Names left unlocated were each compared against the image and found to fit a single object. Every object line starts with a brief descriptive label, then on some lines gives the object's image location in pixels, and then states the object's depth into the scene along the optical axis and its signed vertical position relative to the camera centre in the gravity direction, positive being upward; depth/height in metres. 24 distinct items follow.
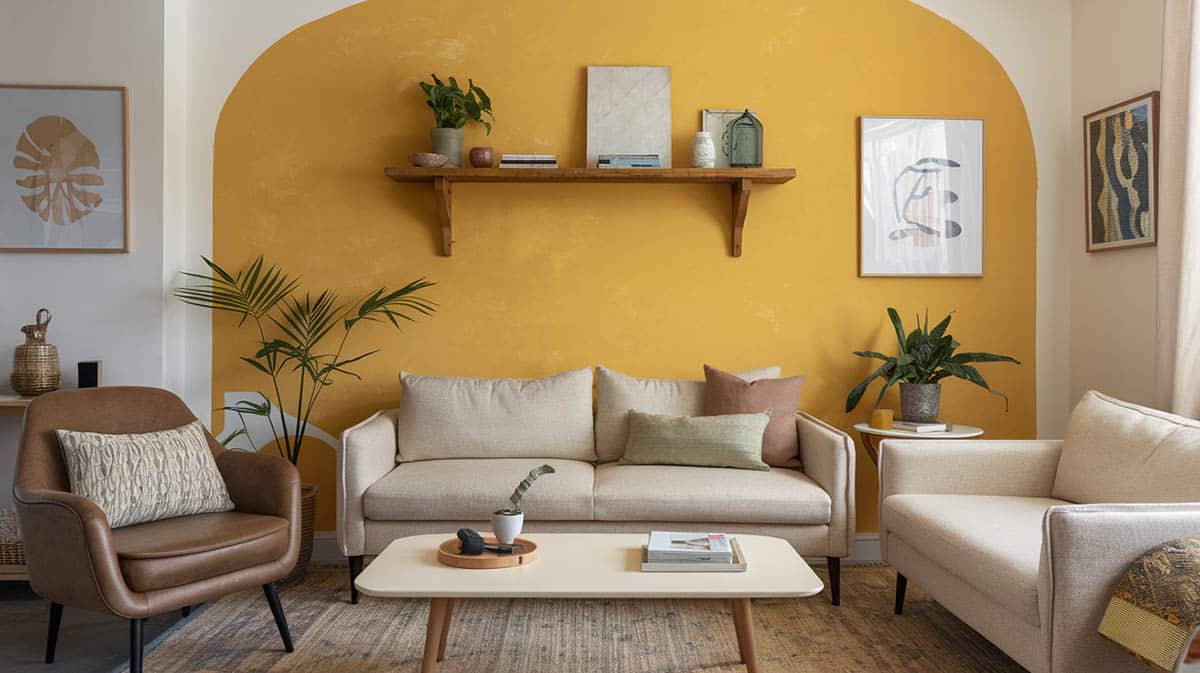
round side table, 3.71 -0.44
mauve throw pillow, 3.74 -0.32
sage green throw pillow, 3.61 -0.46
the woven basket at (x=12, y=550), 3.44 -0.85
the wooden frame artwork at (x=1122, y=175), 3.57 +0.64
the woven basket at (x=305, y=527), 3.75 -0.84
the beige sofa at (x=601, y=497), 3.34 -0.63
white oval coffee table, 2.27 -0.65
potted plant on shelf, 3.94 +0.95
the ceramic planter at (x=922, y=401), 3.85 -0.31
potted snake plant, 2.54 -0.54
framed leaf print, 3.89 +0.68
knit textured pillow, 2.82 -0.48
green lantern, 4.03 +0.82
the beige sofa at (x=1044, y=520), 2.19 -0.58
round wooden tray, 2.43 -0.63
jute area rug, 2.86 -1.06
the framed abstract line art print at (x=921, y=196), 4.18 +0.61
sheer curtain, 3.12 +0.39
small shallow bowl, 3.87 +0.72
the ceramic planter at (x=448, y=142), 3.95 +0.81
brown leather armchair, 2.52 -0.63
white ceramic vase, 3.97 +0.78
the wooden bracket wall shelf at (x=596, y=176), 3.89 +0.66
